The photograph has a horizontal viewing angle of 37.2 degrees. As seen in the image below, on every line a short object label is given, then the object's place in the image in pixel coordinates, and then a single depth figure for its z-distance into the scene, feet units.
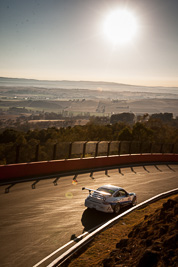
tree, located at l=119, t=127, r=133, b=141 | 224.47
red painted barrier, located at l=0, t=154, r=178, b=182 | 54.03
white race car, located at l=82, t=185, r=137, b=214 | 37.37
